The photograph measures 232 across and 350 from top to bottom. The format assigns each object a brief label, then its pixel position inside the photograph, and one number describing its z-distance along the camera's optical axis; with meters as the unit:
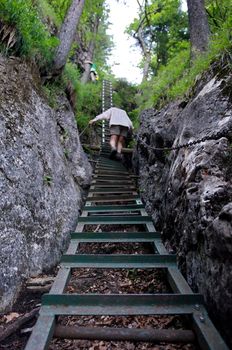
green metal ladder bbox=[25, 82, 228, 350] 2.46
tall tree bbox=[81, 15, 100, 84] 15.87
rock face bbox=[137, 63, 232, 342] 2.44
